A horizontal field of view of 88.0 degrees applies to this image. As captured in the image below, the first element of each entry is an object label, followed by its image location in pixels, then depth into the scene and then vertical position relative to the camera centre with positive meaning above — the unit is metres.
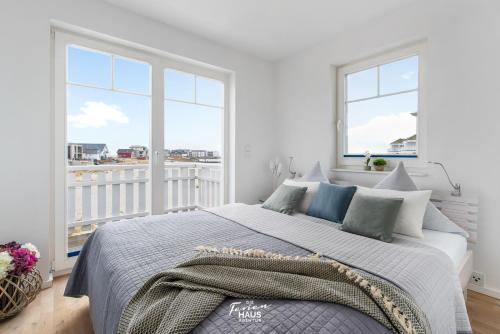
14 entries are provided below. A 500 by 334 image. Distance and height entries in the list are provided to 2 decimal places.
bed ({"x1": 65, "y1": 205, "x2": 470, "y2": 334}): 0.86 -0.50
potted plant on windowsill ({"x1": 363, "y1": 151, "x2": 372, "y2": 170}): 2.86 +0.04
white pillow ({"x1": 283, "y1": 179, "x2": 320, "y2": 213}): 2.53 -0.29
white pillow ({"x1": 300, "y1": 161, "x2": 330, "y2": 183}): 2.89 -0.12
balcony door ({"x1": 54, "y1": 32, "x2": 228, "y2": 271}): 2.42 +0.41
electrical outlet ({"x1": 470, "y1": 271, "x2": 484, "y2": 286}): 2.14 -0.95
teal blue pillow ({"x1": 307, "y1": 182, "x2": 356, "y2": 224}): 2.21 -0.34
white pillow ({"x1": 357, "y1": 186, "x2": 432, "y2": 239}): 1.84 -0.35
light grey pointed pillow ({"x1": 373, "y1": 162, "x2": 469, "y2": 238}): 1.98 -0.39
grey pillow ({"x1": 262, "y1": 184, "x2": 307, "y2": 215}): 2.47 -0.35
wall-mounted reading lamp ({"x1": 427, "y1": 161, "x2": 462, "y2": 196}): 2.19 -0.21
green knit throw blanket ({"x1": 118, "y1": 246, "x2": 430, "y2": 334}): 0.88 -0.48
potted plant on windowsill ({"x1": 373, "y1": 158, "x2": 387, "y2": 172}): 2.71 +0.00
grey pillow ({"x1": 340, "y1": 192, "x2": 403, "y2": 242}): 1.75 -0.37
